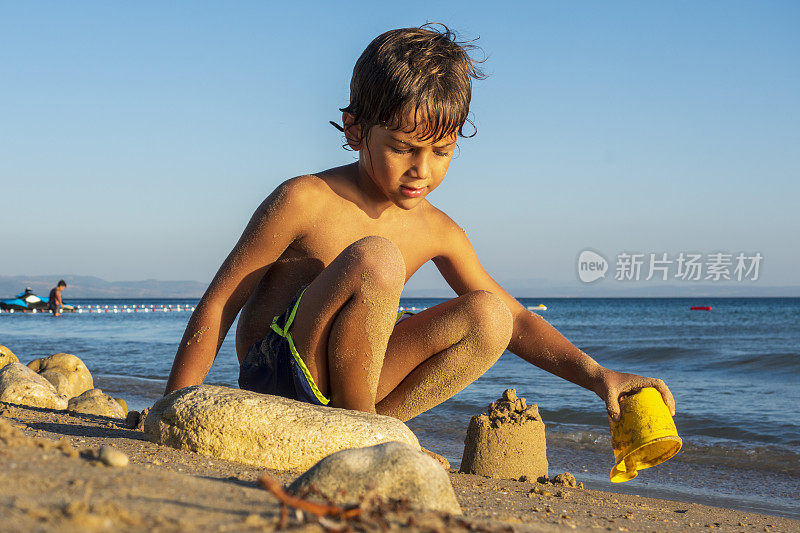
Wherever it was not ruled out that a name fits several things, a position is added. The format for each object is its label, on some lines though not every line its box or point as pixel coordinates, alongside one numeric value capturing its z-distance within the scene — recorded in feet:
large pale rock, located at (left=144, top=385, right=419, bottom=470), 7.88
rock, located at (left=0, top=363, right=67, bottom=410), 16.01
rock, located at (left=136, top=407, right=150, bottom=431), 10.76
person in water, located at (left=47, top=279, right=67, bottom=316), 93.90
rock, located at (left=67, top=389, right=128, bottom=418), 16.17
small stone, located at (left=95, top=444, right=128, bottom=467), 5.23
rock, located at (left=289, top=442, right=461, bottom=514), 5.36
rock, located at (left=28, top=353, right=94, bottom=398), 22.63
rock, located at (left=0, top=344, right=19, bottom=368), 23.02
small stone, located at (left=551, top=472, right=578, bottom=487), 11.67
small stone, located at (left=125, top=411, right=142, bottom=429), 10.67
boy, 8.18
